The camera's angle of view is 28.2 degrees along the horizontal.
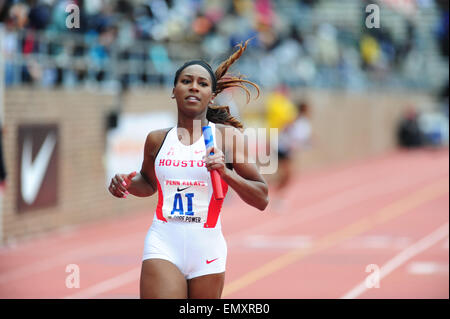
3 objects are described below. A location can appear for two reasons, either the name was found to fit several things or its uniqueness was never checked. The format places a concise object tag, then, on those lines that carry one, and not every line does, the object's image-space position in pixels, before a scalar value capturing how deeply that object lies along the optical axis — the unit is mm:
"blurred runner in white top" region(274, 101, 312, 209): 17234
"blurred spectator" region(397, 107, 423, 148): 38281
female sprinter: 4996
